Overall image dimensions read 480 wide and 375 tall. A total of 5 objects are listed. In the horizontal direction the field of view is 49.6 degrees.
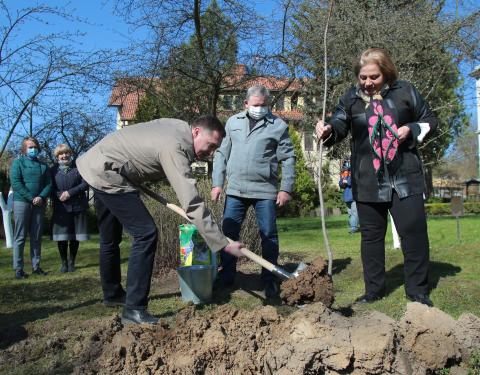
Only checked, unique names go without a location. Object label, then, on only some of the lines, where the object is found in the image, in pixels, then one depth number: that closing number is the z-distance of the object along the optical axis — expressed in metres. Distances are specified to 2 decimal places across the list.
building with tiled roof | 10.08
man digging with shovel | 3.53
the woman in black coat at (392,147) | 3.89
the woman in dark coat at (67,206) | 7.20
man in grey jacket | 4.75
